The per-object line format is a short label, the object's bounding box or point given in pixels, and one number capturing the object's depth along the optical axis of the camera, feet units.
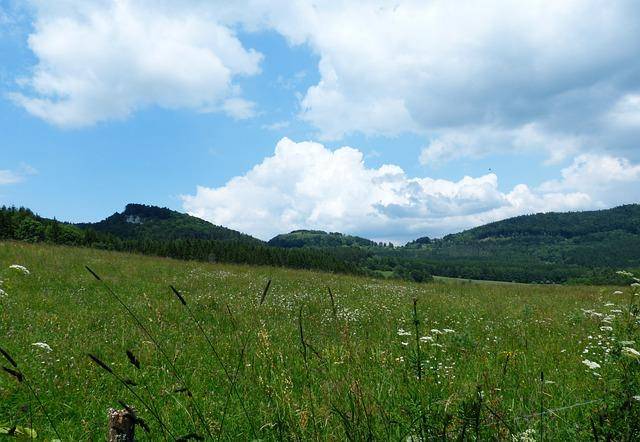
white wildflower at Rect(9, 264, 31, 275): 11.14
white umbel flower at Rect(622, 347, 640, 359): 7.91
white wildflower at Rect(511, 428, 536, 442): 8.87
